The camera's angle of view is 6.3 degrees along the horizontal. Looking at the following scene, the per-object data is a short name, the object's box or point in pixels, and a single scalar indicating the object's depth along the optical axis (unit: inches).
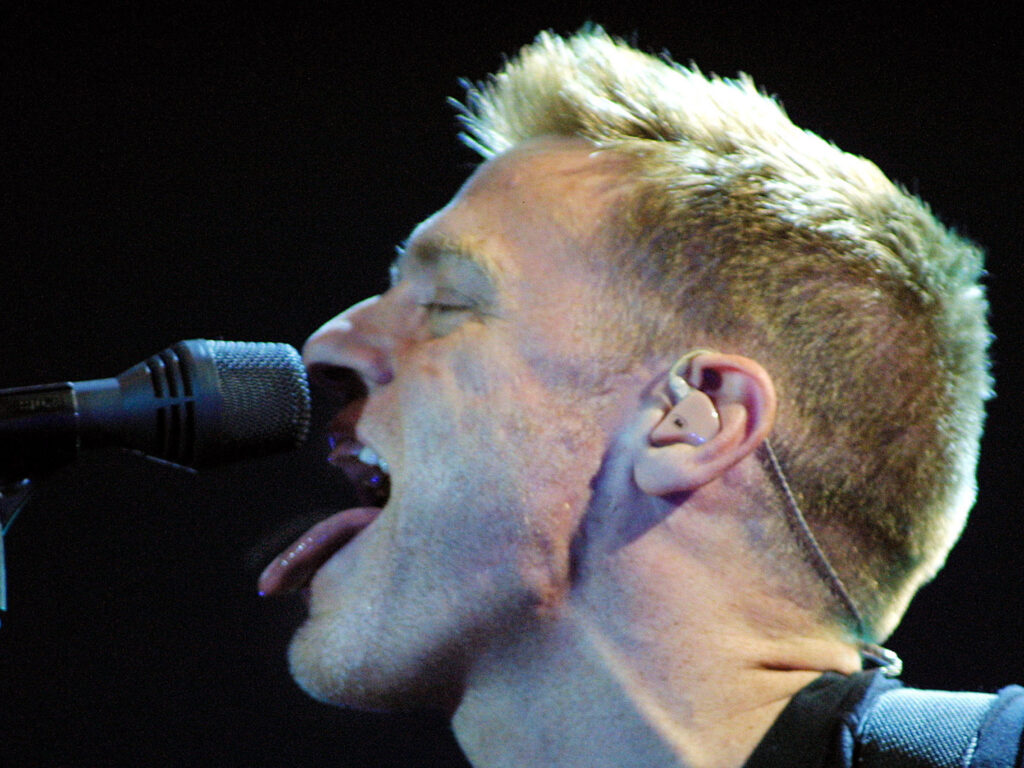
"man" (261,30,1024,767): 106.1
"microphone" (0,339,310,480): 104.6
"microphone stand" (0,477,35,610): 104.8
